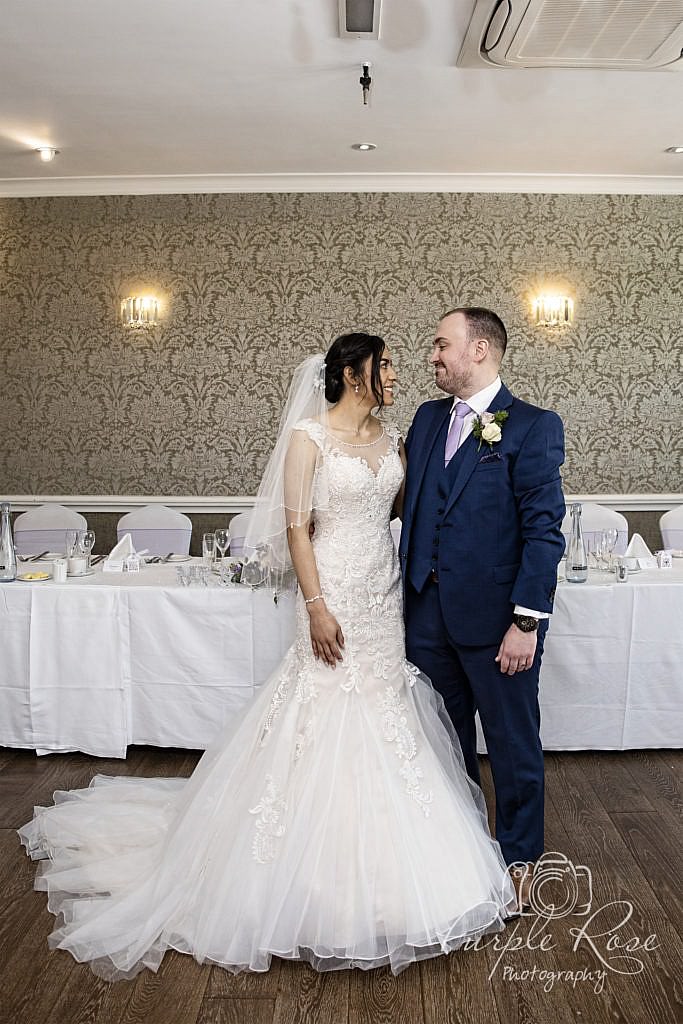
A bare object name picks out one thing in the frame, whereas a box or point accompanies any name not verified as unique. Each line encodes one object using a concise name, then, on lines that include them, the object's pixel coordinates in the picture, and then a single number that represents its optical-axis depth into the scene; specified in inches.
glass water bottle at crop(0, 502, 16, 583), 151.4
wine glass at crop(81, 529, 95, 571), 156.9
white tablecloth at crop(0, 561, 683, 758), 144.1
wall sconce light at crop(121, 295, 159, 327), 245.4
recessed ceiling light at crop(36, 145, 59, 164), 213.2
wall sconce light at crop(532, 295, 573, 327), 243.3
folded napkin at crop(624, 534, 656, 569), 157.6
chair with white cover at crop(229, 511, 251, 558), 193.5
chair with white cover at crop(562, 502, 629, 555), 199.0
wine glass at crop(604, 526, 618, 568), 152.3
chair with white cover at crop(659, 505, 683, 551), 198.5
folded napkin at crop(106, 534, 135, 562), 161.3
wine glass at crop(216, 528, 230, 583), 154.0
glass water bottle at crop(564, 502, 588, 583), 145.8
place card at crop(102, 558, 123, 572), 158.4
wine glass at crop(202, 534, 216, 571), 155.6
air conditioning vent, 131.1
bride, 94.0
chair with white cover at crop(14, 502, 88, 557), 202.8
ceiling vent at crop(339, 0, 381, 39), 135.6
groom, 102.5
